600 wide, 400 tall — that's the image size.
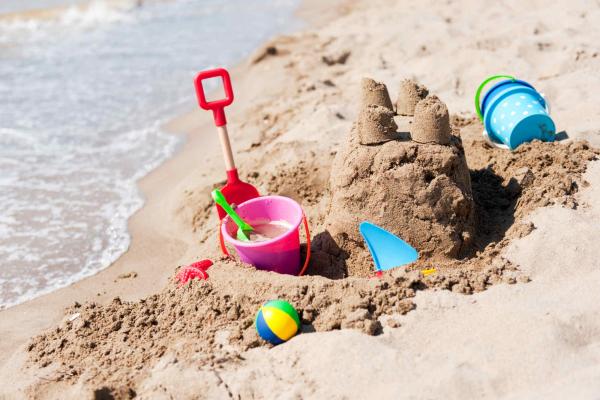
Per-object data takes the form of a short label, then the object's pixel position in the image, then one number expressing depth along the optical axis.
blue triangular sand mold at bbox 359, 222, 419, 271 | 3.01
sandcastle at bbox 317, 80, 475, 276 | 2.96
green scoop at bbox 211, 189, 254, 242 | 3.19
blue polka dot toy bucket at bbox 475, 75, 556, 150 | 3.71
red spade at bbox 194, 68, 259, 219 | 3.35
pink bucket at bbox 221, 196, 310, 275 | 2.99
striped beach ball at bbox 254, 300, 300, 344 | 2.56
